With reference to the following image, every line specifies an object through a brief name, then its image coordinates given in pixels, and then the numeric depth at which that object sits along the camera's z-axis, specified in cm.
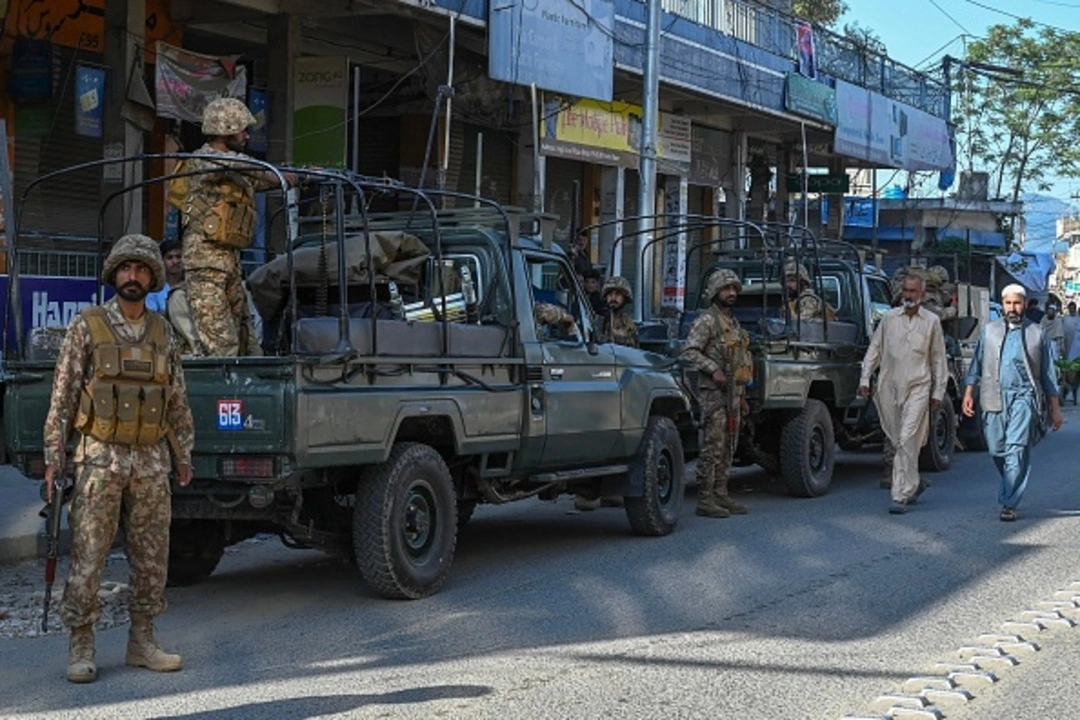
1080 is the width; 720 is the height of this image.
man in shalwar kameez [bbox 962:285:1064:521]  1185
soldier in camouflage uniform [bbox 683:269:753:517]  1204
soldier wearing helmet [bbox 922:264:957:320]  1652
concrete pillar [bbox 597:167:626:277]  2461
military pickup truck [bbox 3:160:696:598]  768
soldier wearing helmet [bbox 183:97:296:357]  839
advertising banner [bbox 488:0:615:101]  1809
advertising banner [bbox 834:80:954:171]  2895
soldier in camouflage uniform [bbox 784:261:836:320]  1399
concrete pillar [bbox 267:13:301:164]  1756
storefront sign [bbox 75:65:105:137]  1536
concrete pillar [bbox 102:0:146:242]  1566
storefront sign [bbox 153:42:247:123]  1574
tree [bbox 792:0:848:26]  4250
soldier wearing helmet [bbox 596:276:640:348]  1264
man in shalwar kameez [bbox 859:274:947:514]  1261
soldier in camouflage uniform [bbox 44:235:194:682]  653
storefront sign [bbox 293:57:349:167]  1783
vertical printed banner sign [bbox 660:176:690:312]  2431
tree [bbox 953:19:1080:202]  4422
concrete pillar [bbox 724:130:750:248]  2941
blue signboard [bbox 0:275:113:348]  1305
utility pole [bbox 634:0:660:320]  1906
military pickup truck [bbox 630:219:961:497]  1308
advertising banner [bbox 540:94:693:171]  2105
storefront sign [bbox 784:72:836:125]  2639
